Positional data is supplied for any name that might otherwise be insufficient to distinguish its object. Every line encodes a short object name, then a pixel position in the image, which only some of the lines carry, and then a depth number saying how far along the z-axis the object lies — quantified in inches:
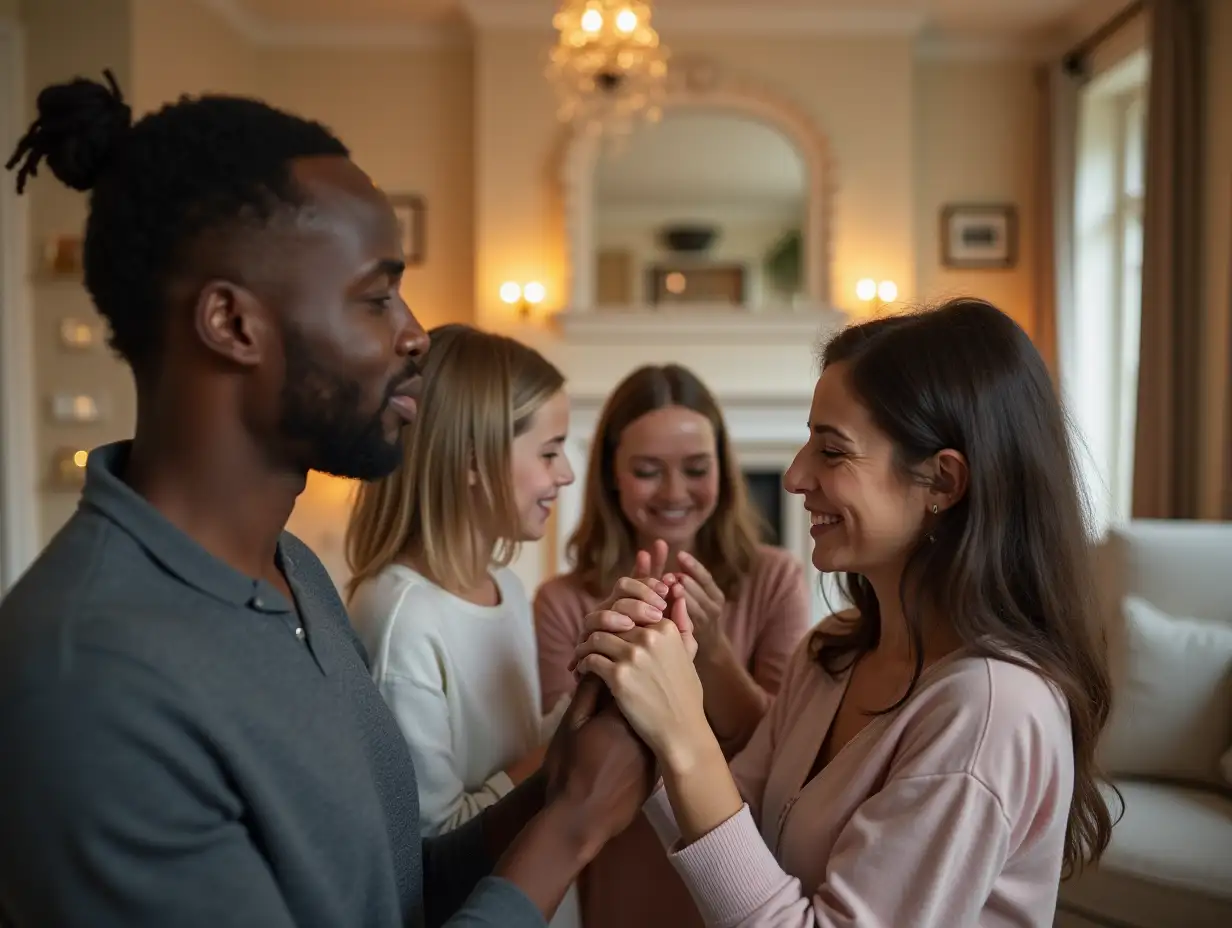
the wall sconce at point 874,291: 195.0
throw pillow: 94.0
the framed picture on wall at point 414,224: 204.2
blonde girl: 49.4
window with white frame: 186.5
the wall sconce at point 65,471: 159.2
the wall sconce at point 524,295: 195.2
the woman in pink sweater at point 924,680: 37.8
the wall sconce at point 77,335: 158.1
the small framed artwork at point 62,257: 155.8
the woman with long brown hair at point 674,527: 72.4
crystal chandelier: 115.4
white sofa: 82.0
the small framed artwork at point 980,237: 204.1
